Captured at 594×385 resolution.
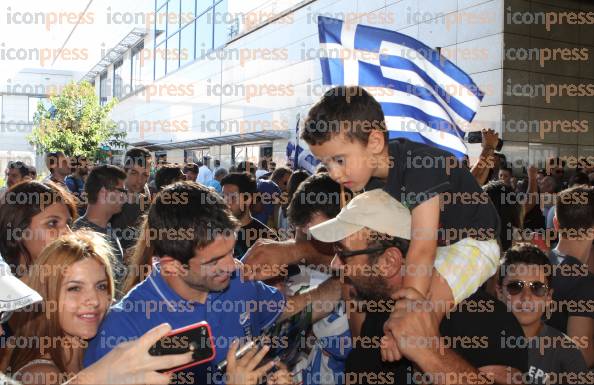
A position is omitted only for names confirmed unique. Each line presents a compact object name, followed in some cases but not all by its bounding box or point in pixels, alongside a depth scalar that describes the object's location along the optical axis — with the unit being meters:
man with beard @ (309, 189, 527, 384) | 2.38
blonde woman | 2.64
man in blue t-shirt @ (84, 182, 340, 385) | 2.54
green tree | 33.28
